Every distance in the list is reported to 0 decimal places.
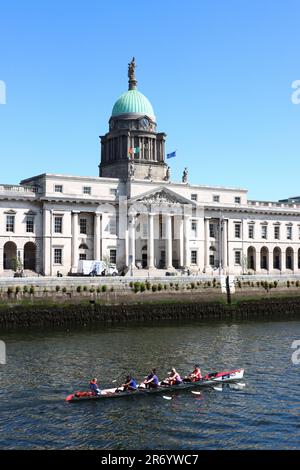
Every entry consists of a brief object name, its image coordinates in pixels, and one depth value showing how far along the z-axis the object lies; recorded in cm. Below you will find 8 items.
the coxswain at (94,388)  3275
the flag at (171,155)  9625
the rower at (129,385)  3366
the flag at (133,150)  9800
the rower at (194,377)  3581
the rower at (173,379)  3503
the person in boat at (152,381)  3441
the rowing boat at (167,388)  3247
